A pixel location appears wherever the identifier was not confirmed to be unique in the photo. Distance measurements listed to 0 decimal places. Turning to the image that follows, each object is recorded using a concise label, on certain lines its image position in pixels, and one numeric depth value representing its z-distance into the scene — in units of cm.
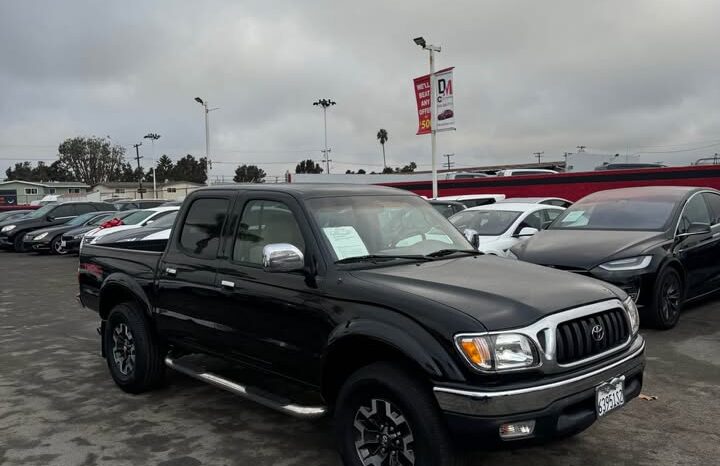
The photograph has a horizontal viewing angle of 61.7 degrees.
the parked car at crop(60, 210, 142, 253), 1852
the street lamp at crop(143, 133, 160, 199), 8331
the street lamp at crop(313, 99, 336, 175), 7119
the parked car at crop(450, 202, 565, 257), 929
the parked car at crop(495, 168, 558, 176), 2880
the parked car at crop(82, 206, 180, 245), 1527
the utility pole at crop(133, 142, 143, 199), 9962
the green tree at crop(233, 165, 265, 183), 10212
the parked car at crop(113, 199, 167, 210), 2364
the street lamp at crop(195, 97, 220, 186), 3816
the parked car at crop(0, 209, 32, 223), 2488
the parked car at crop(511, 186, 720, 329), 663
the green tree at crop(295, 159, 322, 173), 11091
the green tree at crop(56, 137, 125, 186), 10412
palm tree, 11256
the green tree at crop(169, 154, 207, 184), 11869
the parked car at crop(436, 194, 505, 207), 1344
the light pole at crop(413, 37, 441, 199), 1900
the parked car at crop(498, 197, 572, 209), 1154
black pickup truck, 293
